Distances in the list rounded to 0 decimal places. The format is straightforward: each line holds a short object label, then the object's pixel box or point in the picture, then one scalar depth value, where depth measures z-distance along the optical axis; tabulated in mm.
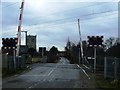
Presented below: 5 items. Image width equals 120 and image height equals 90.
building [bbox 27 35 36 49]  76433
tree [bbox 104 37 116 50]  59322
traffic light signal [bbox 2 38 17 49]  20216
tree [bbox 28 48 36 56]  62622
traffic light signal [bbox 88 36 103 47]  19931
